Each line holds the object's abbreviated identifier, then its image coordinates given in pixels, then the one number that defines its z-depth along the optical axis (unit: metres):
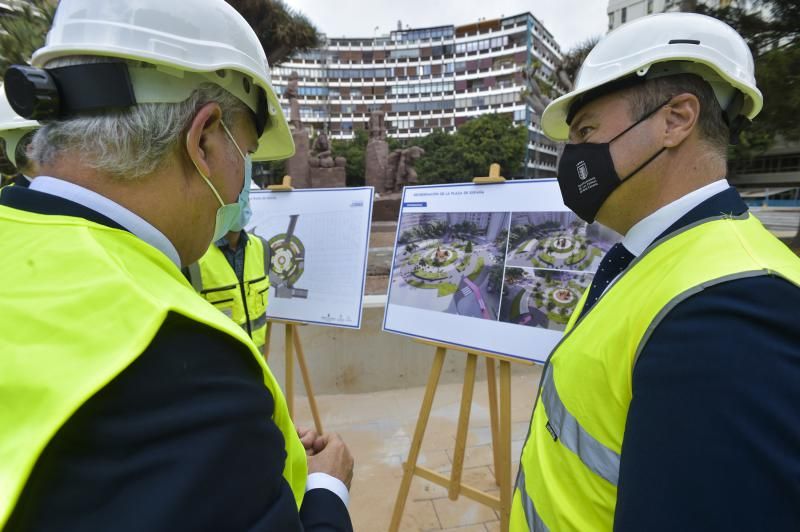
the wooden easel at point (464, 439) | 1.96
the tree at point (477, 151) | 35.53
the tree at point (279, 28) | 20.42
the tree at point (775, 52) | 6.90
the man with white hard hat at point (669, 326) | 0.66
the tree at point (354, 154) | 37.56
